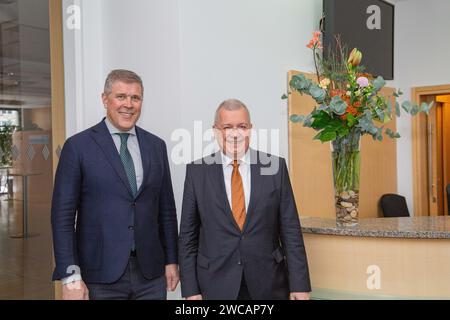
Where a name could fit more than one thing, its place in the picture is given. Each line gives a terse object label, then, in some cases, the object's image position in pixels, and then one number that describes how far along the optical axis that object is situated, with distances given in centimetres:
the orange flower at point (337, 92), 248
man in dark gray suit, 206
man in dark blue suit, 207
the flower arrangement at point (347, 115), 244
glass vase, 257
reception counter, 237
